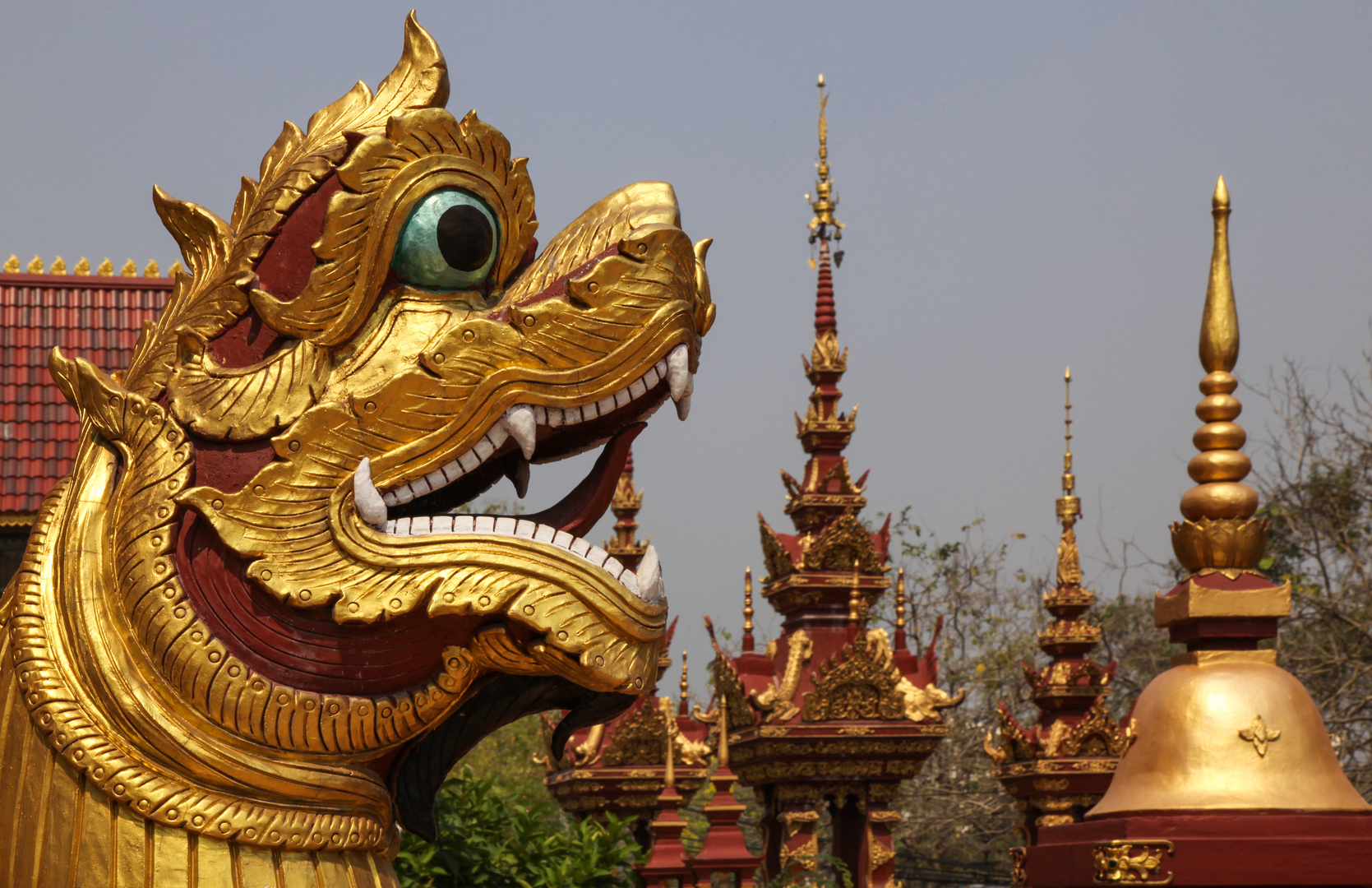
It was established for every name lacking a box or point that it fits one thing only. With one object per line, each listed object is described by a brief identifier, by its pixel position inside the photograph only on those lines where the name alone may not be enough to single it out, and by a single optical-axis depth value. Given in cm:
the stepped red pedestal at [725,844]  1041
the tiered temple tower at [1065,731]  1490
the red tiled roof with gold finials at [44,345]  1041
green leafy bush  695
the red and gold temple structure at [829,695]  1470
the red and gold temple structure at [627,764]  1557
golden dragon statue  269
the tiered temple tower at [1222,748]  490
